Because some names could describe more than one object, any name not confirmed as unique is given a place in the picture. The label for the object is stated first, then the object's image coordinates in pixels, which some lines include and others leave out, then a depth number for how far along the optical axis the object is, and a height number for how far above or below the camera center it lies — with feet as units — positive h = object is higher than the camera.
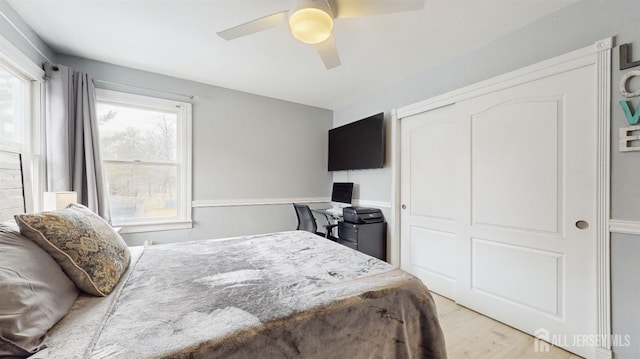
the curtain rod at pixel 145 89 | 8.88 +3.51
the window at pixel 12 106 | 6.03 +1.95
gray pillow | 2.24 -1.28
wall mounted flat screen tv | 10.71 +1.64
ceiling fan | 4.55 +3.32
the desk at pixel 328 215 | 11.38 -1.78
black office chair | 10.93 -2.00
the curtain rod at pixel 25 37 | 5.78 +3.76
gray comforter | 2.49 -1.66
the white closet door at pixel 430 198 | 8.53 -0.74
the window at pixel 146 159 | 9.22 +0.79
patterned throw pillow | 3.24 -0.96
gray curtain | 7.55 +1.28
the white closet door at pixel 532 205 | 5.63 -0.72
